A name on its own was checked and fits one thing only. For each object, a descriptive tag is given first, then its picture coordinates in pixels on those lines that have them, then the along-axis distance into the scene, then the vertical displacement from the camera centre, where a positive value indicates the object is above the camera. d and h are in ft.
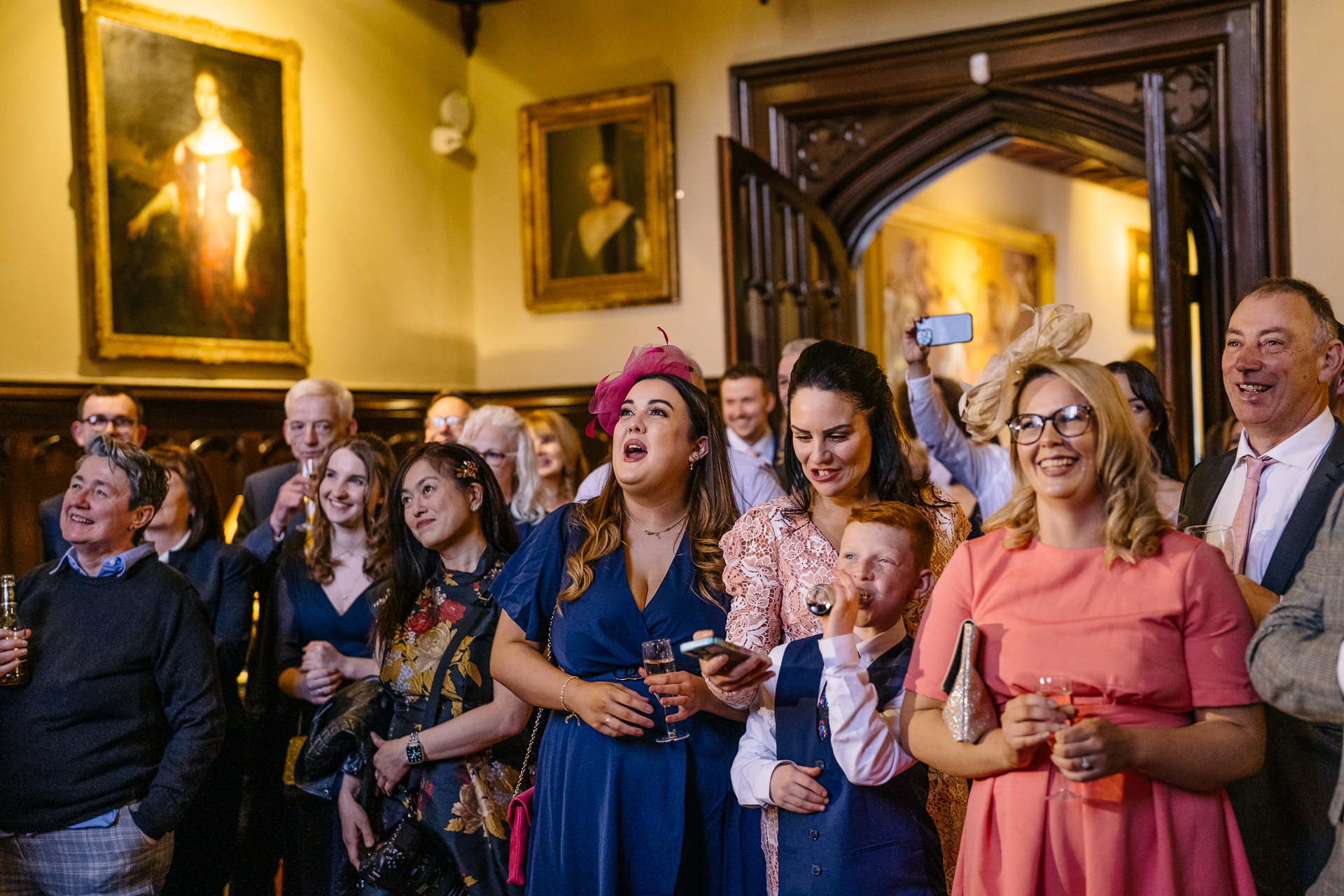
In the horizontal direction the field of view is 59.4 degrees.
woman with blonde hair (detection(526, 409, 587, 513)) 16.06 -0.36
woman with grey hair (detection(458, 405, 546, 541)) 14.21 -0.26
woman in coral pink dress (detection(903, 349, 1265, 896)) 5.74 -1.35
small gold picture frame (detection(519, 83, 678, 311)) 23.73 +4.72
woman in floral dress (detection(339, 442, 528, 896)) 9.80 -2.08
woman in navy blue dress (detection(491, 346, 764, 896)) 8.11 -1.68
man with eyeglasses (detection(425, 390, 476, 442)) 16.75 +0.22
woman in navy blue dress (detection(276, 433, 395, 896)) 11.16 -1.65
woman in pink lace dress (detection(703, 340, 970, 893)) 7.44 -0.58
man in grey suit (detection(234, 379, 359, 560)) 14.38 -0.46
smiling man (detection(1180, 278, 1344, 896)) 7.51 -0.60
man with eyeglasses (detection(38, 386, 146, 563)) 15.53 +0.30
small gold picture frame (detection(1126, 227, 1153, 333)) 40.98 +4.55
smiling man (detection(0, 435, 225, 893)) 9.83 -2.29
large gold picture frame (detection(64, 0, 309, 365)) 18.83 +4.37
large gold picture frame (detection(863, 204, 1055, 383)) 31.71 +4.08
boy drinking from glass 6.61 -1.88
